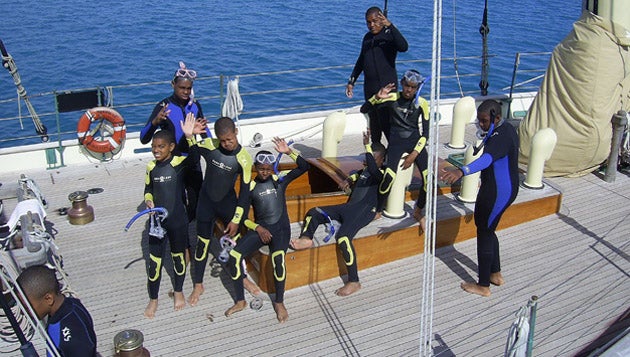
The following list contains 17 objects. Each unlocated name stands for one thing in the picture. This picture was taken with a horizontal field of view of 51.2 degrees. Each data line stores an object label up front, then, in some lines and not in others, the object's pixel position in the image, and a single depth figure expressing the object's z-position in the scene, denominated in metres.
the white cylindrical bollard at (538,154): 6.82
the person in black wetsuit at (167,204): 5.24
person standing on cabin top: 6.77
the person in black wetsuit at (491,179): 5.20
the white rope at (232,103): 8.09
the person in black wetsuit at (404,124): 5.98
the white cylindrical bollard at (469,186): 6.61
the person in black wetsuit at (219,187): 5.20
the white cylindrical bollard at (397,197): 6.10
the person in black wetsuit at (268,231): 5.23
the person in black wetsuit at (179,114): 5.74
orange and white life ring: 8.05
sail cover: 7.54
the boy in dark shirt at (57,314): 3.21
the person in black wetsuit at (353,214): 5.63
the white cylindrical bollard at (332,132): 7.50
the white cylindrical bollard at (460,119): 8.23
